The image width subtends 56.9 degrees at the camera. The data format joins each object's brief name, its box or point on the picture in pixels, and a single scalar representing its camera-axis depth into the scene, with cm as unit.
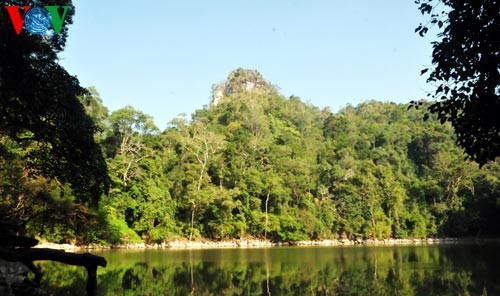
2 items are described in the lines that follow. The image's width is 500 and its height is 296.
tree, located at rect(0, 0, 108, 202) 894
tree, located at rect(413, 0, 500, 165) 546
